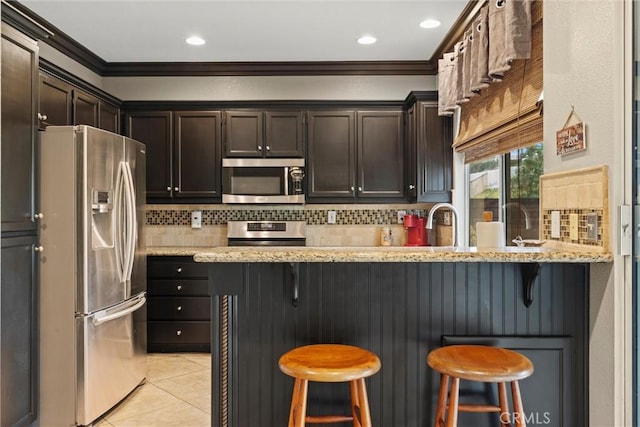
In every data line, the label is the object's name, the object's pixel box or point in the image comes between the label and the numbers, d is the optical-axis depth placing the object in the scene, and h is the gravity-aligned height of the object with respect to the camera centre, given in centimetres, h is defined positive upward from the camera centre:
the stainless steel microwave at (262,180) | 406 +32
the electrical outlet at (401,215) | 441 -1
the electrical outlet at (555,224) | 181 -5
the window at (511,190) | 265 +16
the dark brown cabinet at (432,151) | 381 +55
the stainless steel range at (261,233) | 421 -19
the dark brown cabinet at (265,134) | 411 +76
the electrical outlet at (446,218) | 391 -4
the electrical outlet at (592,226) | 157 -5
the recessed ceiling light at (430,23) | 322 +143
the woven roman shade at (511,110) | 222 +63
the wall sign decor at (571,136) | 165 +30
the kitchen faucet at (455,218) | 206 -2
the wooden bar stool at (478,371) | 141 -51
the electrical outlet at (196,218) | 443 -4
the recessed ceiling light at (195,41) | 357 +144
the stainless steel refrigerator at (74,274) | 253 -35
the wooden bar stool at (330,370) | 140 -51
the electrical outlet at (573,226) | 168 -5
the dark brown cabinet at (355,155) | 411 +56
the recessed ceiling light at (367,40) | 353 +143
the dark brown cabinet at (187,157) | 412 +54
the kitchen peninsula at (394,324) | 176 -46
